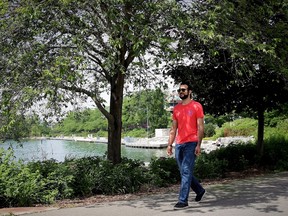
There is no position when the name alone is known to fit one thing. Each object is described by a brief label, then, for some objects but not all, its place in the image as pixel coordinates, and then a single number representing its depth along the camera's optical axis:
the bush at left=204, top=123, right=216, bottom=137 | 52.48
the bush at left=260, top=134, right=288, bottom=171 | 13.72
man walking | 6.17
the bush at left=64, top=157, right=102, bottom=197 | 8.12
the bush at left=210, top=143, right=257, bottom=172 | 13.21
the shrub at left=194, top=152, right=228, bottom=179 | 10.94
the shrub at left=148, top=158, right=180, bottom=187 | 9.49
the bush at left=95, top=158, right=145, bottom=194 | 8.47
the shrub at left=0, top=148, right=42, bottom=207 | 6.92
